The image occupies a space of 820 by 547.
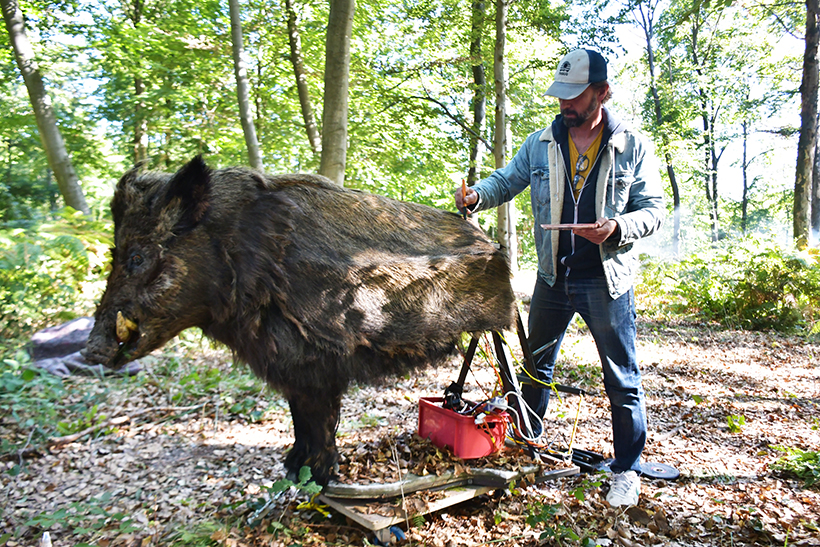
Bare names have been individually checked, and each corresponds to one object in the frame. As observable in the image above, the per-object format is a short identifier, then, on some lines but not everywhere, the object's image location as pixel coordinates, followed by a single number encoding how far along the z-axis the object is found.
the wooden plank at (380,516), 2.36
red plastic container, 2.88
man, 2.88
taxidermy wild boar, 2.35
